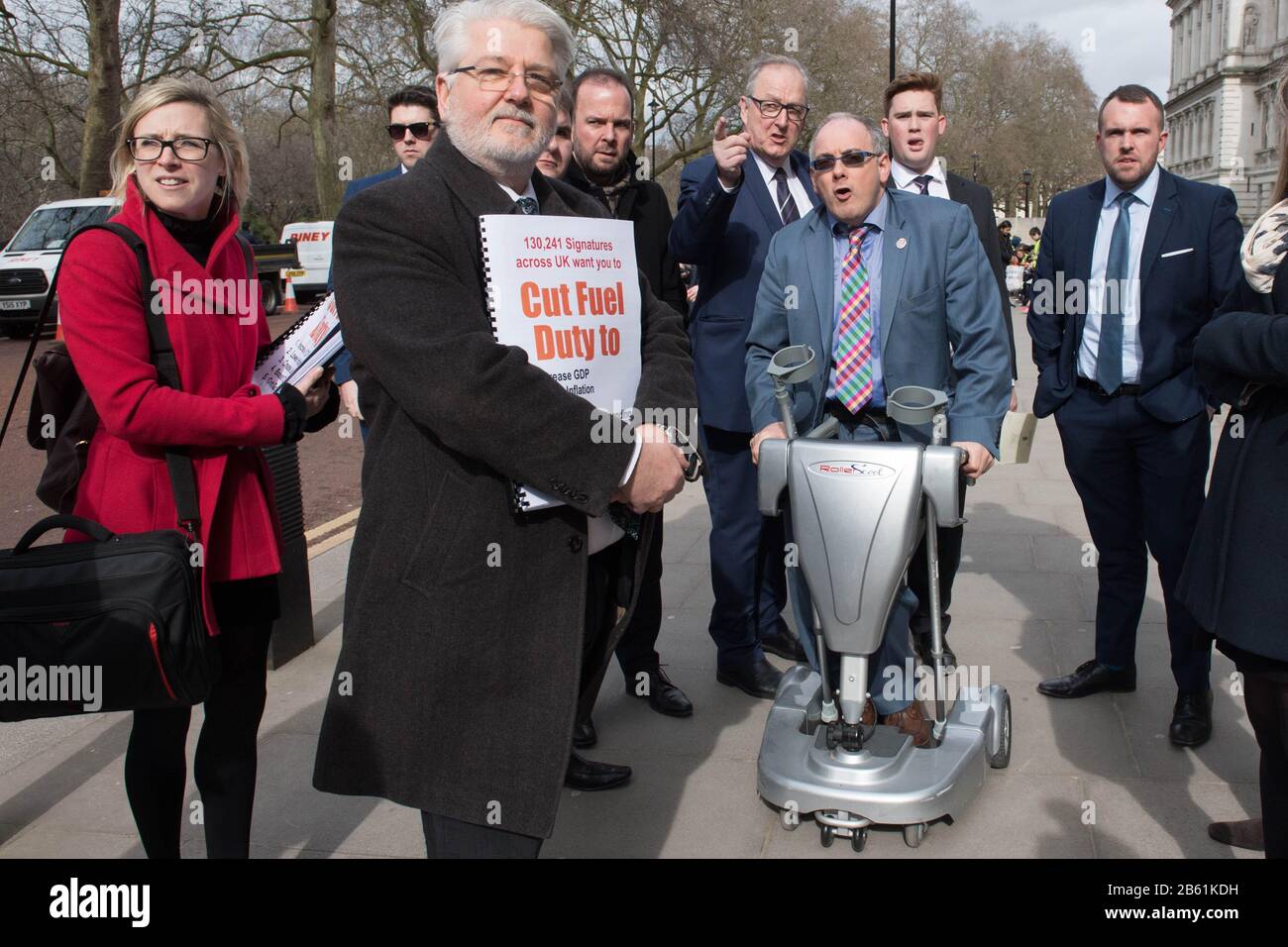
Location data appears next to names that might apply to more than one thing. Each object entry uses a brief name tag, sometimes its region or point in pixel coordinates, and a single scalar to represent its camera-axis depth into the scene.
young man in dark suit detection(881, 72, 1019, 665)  4.91
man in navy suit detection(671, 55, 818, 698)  4.19
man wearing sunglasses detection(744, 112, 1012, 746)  3.47
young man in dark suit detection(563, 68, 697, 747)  4.04
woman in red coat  2.48
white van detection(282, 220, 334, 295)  25.70
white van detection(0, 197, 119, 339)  19.80
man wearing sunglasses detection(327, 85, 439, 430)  4.06
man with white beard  2.03
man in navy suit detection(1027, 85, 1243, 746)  3.97
